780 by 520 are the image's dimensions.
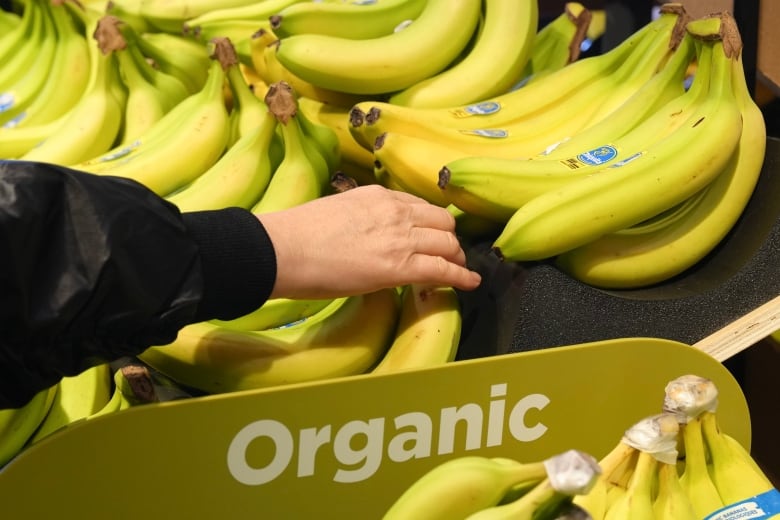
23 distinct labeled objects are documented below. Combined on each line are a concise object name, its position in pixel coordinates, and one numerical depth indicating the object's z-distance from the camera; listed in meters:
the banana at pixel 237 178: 1.26
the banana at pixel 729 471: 0.86
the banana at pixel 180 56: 1.70
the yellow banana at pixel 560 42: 1.61
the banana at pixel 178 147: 1.36
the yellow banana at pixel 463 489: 0.73
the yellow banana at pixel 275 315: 1.10
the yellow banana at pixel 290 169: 1.26
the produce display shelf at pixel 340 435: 0.80
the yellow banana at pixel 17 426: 1.05
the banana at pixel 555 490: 0.66
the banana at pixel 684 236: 1.12
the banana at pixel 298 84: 1.51
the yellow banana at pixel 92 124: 1.50
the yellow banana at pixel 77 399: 1.11
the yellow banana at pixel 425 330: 1.03
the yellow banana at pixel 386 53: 1.38
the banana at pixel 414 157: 1.19
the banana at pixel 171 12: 1.86
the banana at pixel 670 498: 0.79
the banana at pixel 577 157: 1.08
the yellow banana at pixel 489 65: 1.42
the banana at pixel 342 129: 1.48
